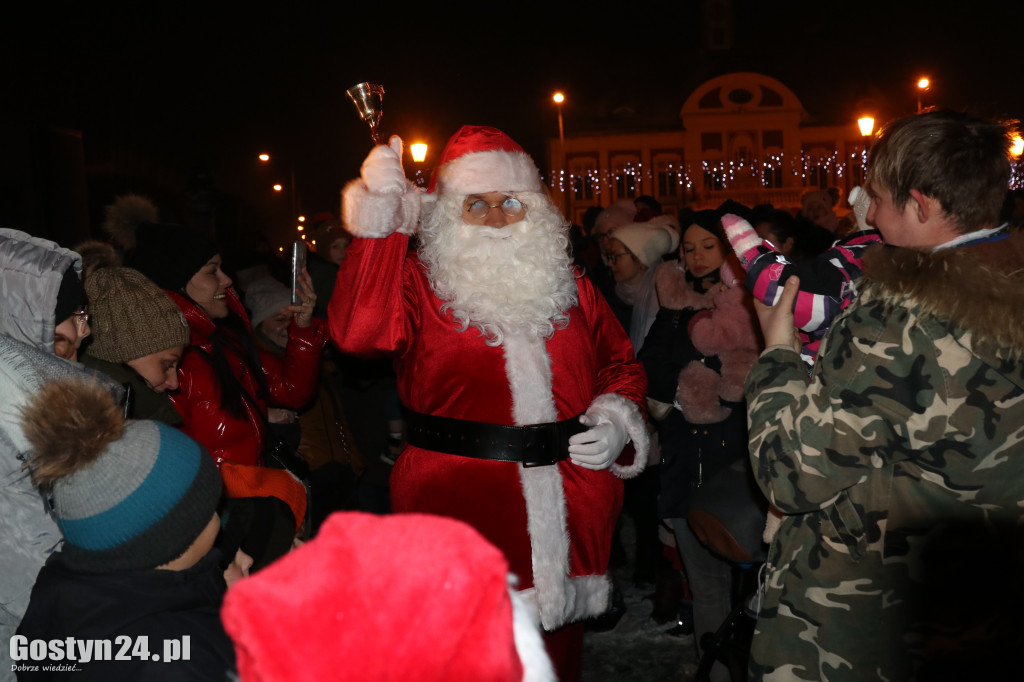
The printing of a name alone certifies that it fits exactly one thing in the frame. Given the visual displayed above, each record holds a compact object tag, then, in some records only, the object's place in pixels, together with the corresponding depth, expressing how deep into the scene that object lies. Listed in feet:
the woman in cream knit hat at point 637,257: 17.43
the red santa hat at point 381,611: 3.20
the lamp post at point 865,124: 46.11
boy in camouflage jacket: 5.85
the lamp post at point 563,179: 126.13
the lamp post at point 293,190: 124.26
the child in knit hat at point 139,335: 9.50
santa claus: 9.70
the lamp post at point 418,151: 45.91
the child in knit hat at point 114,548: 5.45
